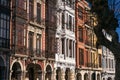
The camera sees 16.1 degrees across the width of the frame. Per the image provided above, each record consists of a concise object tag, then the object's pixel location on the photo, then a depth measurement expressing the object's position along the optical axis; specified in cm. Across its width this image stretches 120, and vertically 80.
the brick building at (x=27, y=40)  3691
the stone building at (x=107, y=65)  7550
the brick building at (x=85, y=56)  5714
